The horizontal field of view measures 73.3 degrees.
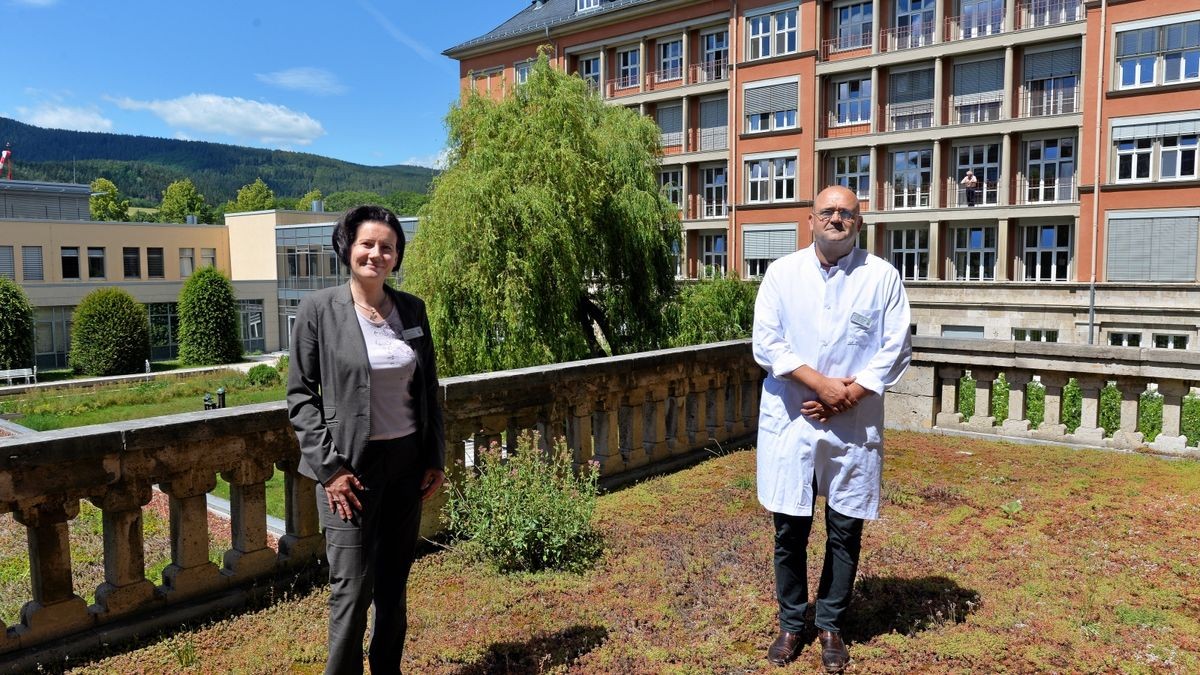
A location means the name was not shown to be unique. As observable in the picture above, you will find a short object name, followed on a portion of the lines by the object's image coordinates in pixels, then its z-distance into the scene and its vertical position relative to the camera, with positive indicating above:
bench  33.94 -4.29
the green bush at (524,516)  4.51 -1.40
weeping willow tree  13.81 +0.48
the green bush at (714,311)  16.17 -0.87
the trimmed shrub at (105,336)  38.59 -3.01
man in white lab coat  3.44 -0.59
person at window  33.31 +3.45
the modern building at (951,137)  29.59 +5.62
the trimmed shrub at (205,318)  43.31 -2.45
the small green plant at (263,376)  35.41 -4.61
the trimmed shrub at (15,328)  35.94 -2.44
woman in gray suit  2.93 -0.56
